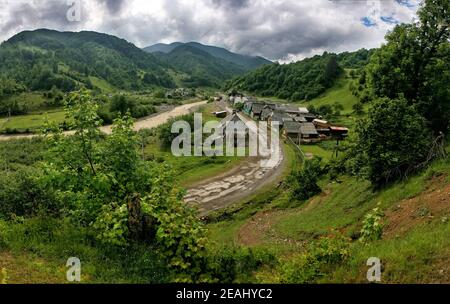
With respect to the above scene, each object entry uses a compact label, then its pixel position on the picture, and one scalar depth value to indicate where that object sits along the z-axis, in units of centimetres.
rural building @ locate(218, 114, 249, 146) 6868
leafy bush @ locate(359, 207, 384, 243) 1182
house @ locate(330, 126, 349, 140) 7725
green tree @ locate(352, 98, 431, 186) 2042
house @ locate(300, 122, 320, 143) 7269
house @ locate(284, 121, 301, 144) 7436
